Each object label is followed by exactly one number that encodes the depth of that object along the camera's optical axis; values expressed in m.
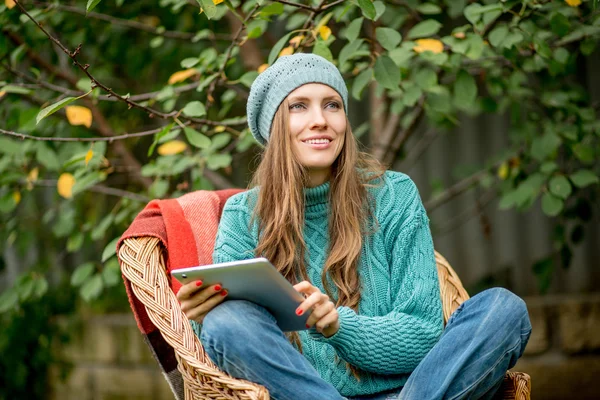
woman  3.81
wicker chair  3.74
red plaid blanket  4.62
